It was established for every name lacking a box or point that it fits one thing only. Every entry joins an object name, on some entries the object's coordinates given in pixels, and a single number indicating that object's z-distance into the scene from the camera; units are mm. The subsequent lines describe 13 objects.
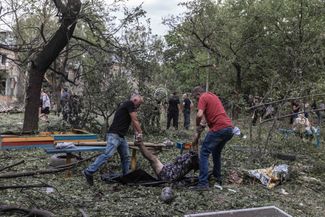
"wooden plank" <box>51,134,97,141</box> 10562
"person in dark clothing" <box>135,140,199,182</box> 7461
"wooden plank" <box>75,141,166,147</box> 8503
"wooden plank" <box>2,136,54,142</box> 10167
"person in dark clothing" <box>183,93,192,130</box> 17781
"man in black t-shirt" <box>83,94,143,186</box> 7133
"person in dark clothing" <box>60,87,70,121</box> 14579
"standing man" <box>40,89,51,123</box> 19423
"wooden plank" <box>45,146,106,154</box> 7531
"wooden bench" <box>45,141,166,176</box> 7594
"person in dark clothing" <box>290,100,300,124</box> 12977
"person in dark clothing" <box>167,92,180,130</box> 16944
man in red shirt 7219
